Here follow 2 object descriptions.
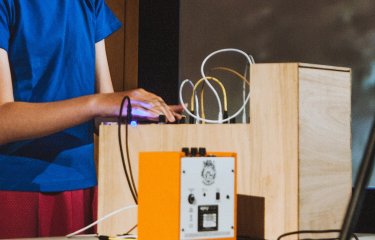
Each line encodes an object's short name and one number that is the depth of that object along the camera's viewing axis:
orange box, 1.94
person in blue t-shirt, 2.57
